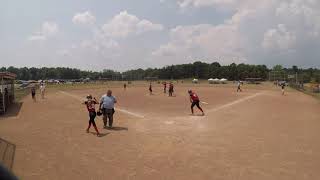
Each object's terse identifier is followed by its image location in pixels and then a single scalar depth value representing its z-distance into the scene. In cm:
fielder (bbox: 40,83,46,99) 2256
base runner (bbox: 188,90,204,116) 1252
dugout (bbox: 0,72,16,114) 1389
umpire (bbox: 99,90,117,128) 958
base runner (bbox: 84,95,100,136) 868
